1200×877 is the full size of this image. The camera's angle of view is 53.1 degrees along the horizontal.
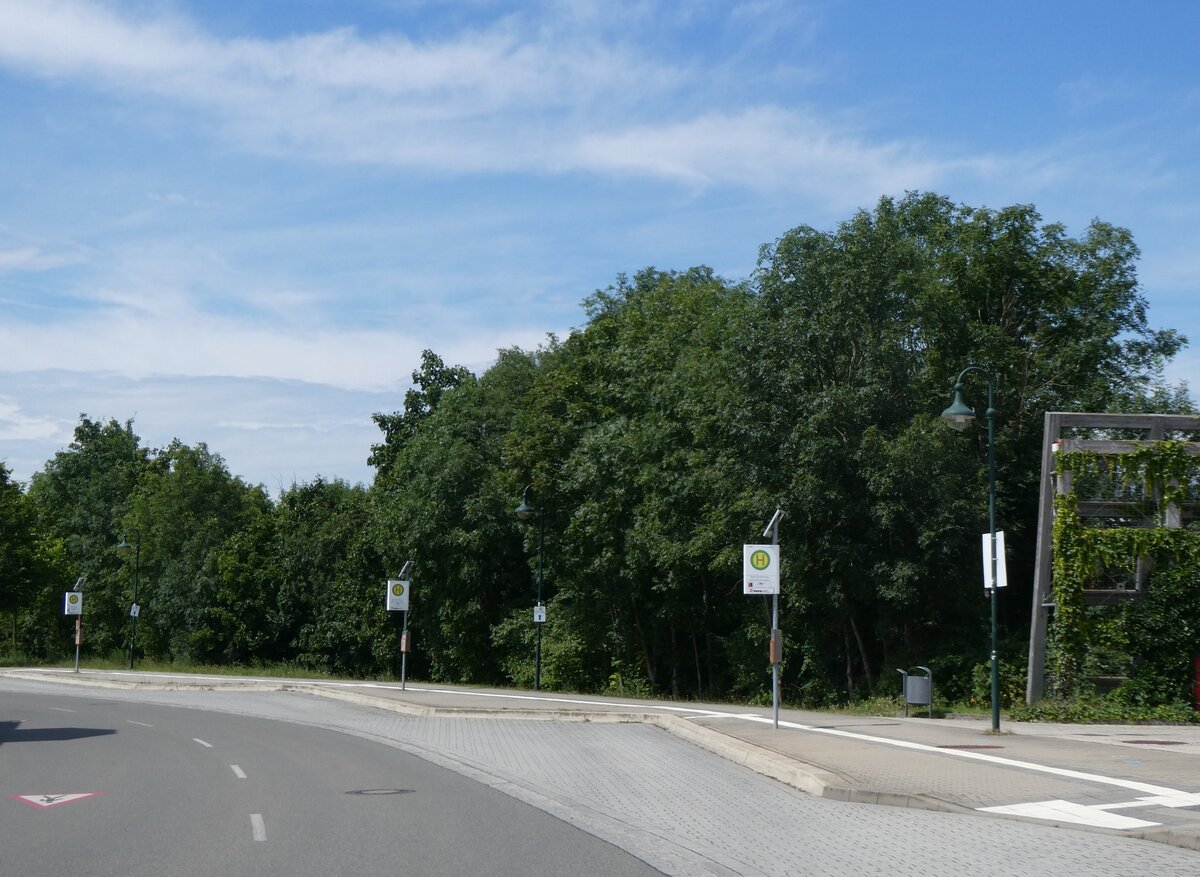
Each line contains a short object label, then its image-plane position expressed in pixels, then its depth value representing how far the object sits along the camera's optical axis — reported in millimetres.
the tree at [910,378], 32344
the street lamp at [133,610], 60972
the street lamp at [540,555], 37781
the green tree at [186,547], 72375
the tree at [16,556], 65188
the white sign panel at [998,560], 20969
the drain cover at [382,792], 14398
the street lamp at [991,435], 20578
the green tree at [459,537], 51906
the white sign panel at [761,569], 22125
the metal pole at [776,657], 21375
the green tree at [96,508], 84312
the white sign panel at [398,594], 35719
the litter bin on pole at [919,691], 25594
